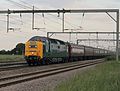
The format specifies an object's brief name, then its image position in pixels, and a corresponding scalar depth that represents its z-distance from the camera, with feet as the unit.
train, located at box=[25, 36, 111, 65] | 126.00
